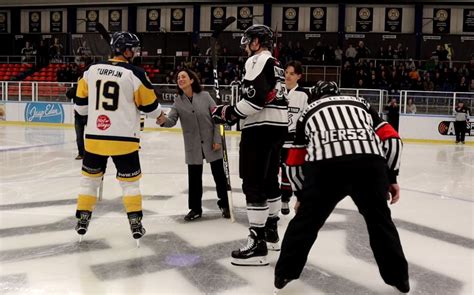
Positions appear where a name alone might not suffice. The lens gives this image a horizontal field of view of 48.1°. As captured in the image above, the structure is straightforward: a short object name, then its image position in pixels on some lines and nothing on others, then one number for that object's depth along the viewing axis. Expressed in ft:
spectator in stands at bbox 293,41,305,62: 62.65
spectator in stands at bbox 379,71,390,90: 55.16
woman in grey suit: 15.35
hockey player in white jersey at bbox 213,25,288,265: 11.50
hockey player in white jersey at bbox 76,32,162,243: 11.92
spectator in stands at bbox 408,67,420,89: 55.29
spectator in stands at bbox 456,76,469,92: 53.52
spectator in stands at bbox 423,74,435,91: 54.54
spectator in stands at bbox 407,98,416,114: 45.52
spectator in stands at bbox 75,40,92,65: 72.86
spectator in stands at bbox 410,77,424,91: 54.54
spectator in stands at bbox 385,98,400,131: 44.80
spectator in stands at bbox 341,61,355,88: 58.08
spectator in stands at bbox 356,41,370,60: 62.95
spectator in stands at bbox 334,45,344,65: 62.13
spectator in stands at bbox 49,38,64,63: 74.08
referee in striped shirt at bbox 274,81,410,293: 9.03
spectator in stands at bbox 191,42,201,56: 68.53
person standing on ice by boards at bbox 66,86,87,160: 26.71
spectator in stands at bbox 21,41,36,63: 76.13
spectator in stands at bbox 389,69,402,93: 53.88
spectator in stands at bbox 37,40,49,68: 74.69
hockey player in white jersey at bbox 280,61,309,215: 15.97
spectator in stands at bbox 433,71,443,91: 55.23
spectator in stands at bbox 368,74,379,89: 55.67
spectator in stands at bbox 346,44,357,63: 62.95
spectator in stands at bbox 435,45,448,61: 61.62
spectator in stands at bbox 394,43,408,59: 62.52
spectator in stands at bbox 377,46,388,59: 63.03
